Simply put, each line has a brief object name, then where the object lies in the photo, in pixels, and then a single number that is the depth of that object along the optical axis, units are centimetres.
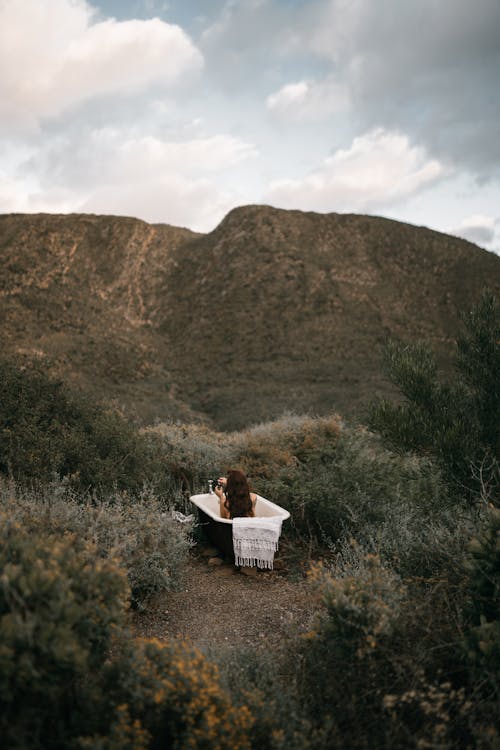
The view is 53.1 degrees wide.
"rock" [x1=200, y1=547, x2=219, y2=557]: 669
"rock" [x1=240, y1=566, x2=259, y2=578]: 606
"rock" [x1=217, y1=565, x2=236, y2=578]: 611
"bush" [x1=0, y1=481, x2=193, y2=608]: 452
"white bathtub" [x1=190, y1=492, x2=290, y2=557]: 629
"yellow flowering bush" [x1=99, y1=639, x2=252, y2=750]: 242
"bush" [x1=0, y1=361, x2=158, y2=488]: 629
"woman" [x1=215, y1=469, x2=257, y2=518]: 641
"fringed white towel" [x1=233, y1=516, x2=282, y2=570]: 596
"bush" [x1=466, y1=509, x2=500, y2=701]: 277
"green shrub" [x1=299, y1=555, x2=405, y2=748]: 273
